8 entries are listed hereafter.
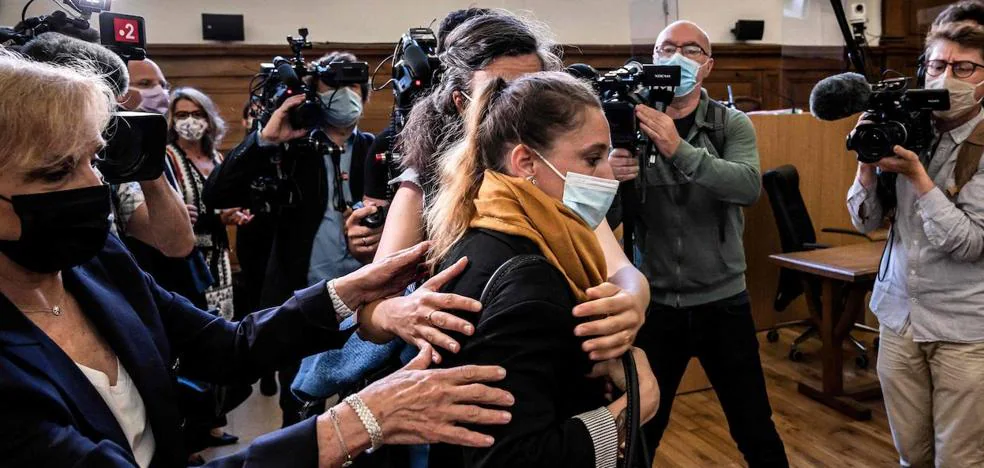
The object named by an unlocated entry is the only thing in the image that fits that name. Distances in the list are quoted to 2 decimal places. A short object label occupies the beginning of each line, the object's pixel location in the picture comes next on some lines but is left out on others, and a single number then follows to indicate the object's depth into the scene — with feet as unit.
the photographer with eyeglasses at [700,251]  6.93
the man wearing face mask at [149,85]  8.52
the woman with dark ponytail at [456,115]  4.76
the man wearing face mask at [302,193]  8.37
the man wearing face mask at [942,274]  6.44
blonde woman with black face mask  3.14
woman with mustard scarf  3.37
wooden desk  11.06
